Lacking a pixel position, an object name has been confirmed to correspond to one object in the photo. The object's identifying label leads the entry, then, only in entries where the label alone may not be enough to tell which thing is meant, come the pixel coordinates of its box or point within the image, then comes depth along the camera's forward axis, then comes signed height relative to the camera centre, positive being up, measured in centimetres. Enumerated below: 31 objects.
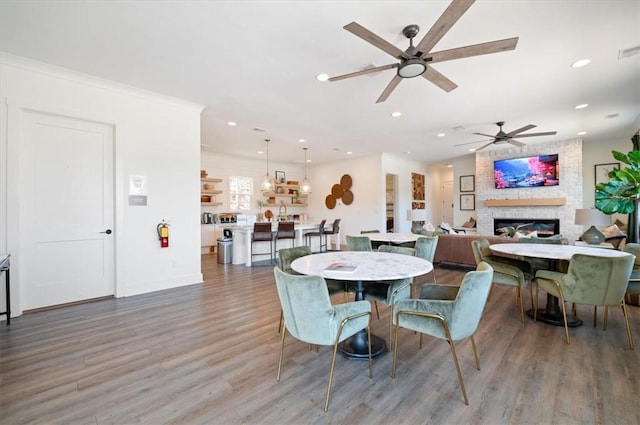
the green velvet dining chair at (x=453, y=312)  175 -68
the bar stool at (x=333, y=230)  740 -48
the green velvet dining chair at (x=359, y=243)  380 -43
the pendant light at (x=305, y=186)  803 +81
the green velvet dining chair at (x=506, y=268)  299 -67
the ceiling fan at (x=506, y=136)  513 +144
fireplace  733 -39
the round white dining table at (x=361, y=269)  192 -44
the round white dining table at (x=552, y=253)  273 -44
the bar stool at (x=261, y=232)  588 -42
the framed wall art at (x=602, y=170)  719 +109
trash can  636 -85
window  880 +71
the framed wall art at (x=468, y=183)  923 +97
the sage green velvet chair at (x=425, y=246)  357 -46
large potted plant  359 +25
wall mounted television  733 +111
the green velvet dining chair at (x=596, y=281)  231 -63
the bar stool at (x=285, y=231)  621 -41
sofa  519 -74
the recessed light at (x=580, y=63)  319 +177
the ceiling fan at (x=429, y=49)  192 +136
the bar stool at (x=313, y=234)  724 -57
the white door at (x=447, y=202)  1171 +42
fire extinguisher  412 -30
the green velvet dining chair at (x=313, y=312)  169 -65
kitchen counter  608 -72
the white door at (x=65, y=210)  325 +7
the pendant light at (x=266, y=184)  695 +76
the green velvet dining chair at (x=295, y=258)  270 -51
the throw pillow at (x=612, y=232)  470 -39
